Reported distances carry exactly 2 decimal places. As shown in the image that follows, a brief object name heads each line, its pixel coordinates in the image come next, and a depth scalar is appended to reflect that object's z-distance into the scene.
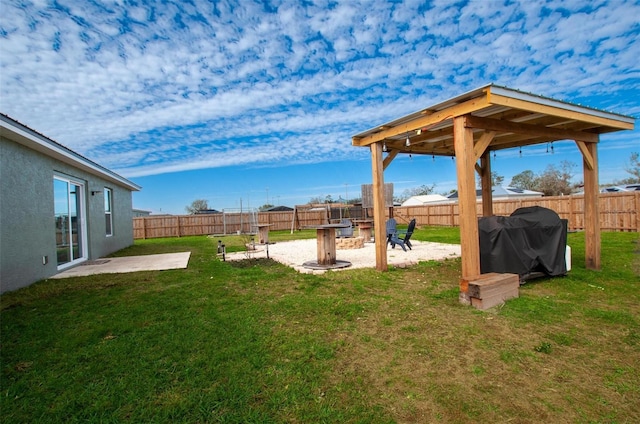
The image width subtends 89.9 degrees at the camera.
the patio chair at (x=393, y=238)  9.11
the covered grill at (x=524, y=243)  4.83
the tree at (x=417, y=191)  48.25
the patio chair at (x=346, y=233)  12.95
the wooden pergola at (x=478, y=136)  4.12
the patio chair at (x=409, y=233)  9.05
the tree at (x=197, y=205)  43.09
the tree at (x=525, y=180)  37.03
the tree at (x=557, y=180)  32.25
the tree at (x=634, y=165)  25.25
